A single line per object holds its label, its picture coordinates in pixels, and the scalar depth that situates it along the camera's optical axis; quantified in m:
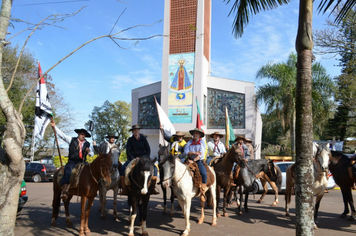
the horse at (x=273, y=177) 11.38
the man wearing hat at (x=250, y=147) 12.97
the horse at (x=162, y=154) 7.40
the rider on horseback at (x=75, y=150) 7.83
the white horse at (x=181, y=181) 7.23
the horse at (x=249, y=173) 9.91
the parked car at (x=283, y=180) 15.04
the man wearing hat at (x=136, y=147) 8.63
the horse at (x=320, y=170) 8.33
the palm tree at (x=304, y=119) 4.47
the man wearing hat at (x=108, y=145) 9.70
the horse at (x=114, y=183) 9.08
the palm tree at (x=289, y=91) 23.62
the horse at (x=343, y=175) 9.07
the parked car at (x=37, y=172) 23.44
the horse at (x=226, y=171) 9.33
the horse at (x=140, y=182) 7.02
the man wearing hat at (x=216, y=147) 11.50
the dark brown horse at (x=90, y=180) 7.31
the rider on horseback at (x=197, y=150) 8.40
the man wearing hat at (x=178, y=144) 9.74
